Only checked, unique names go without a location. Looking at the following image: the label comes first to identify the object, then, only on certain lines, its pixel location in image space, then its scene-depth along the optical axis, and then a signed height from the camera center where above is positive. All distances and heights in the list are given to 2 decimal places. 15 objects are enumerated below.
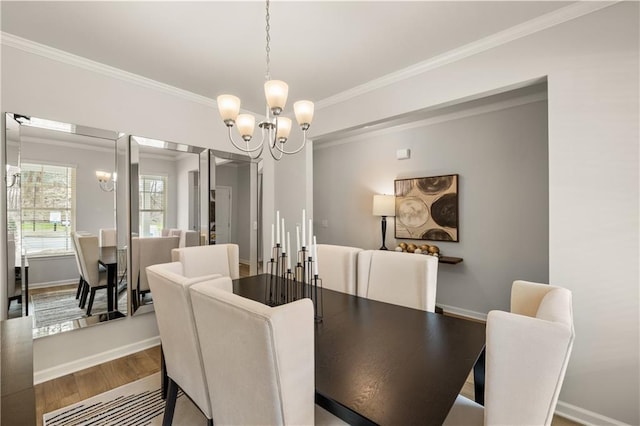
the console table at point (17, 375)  0.73 -0.51
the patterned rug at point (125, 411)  1.78 -1.28
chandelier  1.62 +0.62
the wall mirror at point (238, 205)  3.32 +0.10
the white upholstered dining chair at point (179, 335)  1.22 -0.56
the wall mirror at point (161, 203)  2.71 +0.10
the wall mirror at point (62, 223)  2.13 -0.08
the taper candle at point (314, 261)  1.52 -0.26
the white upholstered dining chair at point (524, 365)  0.76 -0.42
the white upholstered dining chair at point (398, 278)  1.82 -0.45
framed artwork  3.60 +0.05
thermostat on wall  3.99 +0.82
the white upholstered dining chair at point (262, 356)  0.83 -0.44
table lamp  3.99 +0.10
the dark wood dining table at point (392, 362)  0.87 -0.58
